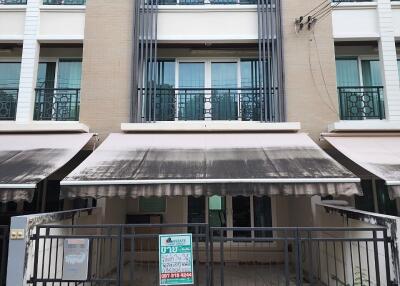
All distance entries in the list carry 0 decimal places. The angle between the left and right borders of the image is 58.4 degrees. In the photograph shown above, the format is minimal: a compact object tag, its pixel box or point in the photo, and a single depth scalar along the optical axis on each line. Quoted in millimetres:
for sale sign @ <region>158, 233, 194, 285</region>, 6387
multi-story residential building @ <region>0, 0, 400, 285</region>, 10289
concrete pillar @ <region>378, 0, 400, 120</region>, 11227
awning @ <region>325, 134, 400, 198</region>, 7809
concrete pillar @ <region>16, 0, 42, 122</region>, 11406
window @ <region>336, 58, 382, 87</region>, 12406
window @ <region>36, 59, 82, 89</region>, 12453
